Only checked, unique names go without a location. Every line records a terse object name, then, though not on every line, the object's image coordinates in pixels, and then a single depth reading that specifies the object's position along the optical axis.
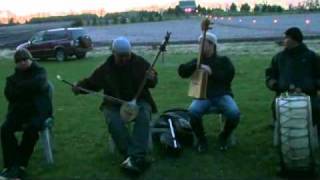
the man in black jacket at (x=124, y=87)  5.78
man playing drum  5.07
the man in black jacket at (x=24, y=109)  5.70
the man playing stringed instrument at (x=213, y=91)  6.18
